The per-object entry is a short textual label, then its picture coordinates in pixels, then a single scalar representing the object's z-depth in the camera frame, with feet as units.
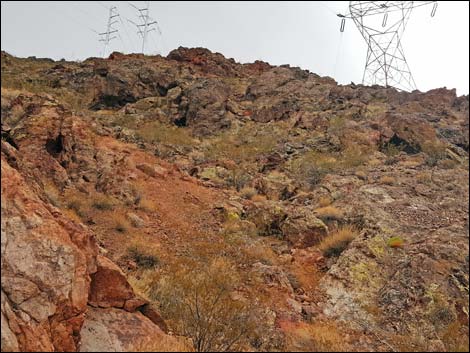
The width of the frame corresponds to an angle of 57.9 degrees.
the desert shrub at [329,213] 38.11
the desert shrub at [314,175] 55.36
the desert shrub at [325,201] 42.69
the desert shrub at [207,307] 18.57
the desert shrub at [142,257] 29.35
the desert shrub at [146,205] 40.29
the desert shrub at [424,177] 40.29
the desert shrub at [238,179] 55.22
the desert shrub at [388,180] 43.87
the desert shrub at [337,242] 32.91
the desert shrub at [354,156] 58.70
